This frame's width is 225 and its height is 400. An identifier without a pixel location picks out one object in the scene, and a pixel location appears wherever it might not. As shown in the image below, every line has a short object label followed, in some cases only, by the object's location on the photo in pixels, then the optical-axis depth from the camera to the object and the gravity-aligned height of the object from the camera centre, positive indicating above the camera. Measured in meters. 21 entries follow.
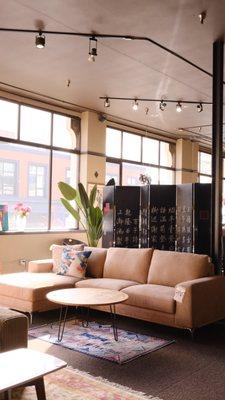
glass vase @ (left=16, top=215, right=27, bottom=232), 7.17 -0.16
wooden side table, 2.03 -0.81
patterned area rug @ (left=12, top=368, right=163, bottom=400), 2.87 -1.25
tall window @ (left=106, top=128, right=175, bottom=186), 9.23 +1.35
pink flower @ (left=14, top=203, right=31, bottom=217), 7.14 +0.06
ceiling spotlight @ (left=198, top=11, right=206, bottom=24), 4.18 +2.01
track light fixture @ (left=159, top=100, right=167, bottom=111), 7.46 +1.99
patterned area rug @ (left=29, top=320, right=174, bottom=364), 3.75 -1.24
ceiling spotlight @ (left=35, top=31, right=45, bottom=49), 4.52 +1.85
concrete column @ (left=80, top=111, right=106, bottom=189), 8.27 +1.29
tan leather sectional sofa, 4.26 -0.82
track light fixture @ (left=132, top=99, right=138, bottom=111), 7.34 +1.97
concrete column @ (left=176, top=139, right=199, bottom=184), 10.99 +1.46
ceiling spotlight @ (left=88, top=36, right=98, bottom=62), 4.77 +1.88
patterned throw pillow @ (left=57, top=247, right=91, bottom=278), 5.47 -0.64
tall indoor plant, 6.79 +0.08
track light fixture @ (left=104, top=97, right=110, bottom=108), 7.16 +1.94
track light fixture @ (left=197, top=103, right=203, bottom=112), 7.53 +1.96
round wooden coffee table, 3.80 -0.79
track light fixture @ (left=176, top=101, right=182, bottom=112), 7.31 +1.94
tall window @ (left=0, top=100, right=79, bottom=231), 7.21 +0.96
